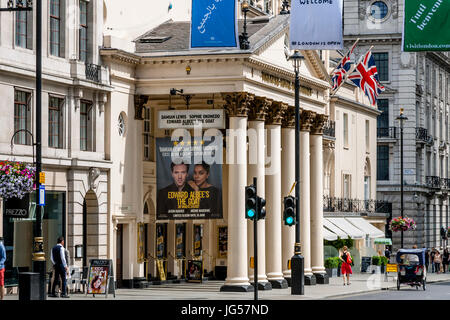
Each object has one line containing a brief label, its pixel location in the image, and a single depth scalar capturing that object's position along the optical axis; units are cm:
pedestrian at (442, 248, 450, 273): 7700
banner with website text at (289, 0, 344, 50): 3588
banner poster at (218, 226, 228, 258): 4859
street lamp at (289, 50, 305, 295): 3803
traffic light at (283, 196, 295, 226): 3541
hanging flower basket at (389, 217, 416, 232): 6266
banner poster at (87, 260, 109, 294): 3416
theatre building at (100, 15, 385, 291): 4050
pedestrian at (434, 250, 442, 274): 7388
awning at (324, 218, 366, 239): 6406
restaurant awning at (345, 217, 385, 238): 6831
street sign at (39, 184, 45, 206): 2847
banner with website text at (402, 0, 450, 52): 2755
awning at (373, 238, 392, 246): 6999
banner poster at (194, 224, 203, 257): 4838
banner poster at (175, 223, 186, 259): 4703
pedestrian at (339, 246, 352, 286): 4914
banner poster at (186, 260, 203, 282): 4441
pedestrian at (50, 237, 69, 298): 3294
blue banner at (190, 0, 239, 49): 3819
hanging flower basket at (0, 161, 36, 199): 2973
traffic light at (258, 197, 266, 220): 2970
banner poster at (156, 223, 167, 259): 4478
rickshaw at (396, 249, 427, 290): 4684
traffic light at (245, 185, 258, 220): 2953
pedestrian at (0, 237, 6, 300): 2903
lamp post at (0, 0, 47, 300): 2712
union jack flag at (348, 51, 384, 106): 5969
